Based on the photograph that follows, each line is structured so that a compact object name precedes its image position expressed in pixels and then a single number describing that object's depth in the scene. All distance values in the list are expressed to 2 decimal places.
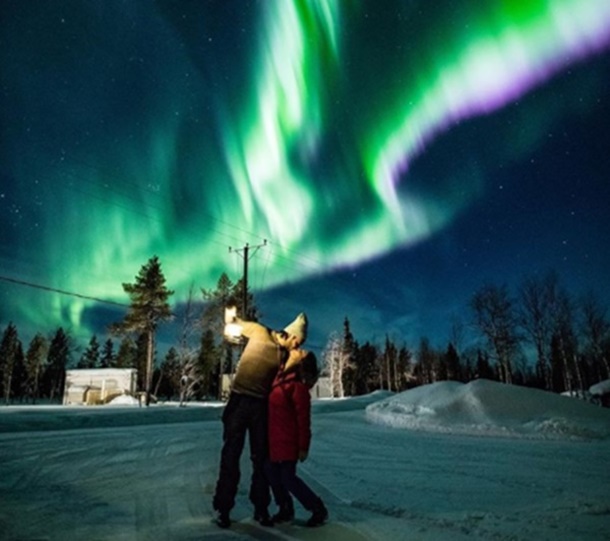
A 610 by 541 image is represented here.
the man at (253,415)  3.45
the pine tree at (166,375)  64.19
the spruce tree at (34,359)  63.56
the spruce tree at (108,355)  74.38
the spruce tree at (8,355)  57.45
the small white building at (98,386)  35.88
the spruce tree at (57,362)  67.44
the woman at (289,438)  3.41
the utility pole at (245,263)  22.35
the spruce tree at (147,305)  35.22
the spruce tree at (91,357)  73.88
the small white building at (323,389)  58.16
